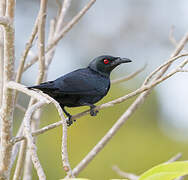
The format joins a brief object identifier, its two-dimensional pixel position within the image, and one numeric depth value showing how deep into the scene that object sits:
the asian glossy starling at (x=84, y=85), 6.79
